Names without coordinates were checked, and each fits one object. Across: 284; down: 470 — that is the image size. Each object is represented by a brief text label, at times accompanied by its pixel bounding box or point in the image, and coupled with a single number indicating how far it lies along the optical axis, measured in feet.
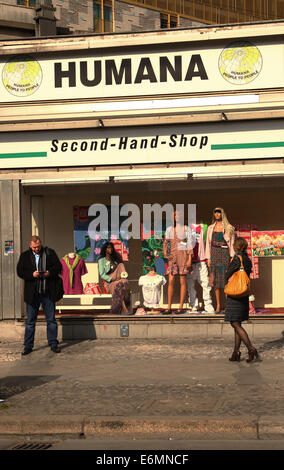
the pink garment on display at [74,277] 47.67
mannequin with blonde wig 45.80
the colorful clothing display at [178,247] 46.55
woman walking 35.42
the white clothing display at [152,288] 46.70
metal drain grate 24.06
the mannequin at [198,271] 46.16
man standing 40.55
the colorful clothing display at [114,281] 46.65
